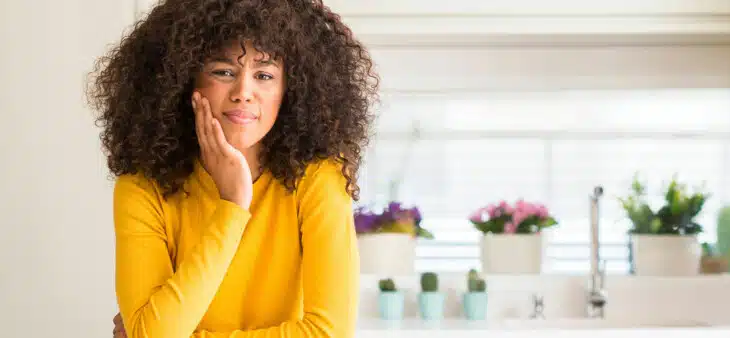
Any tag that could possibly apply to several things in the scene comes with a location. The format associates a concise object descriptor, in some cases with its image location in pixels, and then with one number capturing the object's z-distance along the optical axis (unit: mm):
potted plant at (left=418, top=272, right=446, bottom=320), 2861
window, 3234
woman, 1507
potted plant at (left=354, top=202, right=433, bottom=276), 3035
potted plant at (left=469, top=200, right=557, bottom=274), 3051
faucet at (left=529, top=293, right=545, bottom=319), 2963
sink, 2893
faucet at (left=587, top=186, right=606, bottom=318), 2936
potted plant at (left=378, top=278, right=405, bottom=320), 2842
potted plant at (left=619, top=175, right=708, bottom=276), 3045
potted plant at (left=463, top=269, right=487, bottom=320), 2865
